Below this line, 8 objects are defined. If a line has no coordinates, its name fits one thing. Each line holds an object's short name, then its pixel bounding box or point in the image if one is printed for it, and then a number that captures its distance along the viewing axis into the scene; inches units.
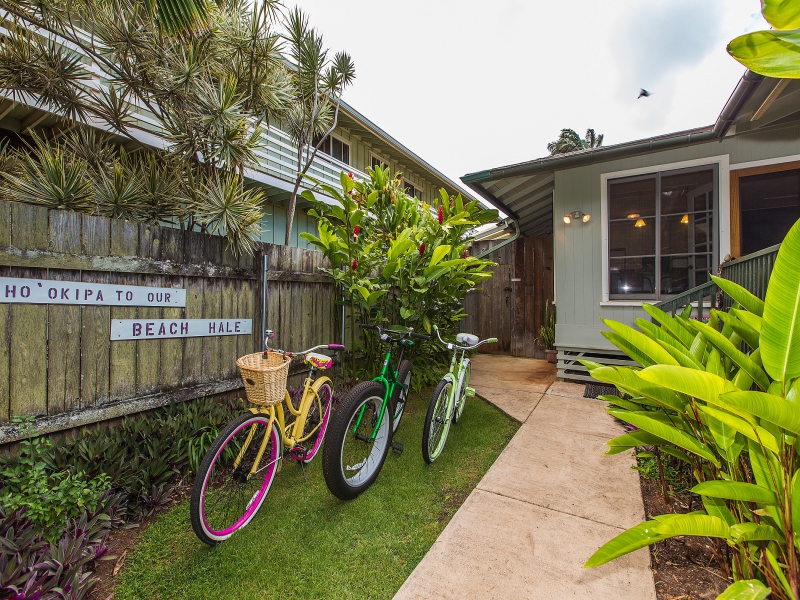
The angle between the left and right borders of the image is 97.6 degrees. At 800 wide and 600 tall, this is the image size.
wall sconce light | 184.4
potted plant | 239.6
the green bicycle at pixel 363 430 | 75.9
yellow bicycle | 64.9
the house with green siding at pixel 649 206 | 154.4
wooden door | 275.0
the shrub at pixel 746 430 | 35.3
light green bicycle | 96.4
